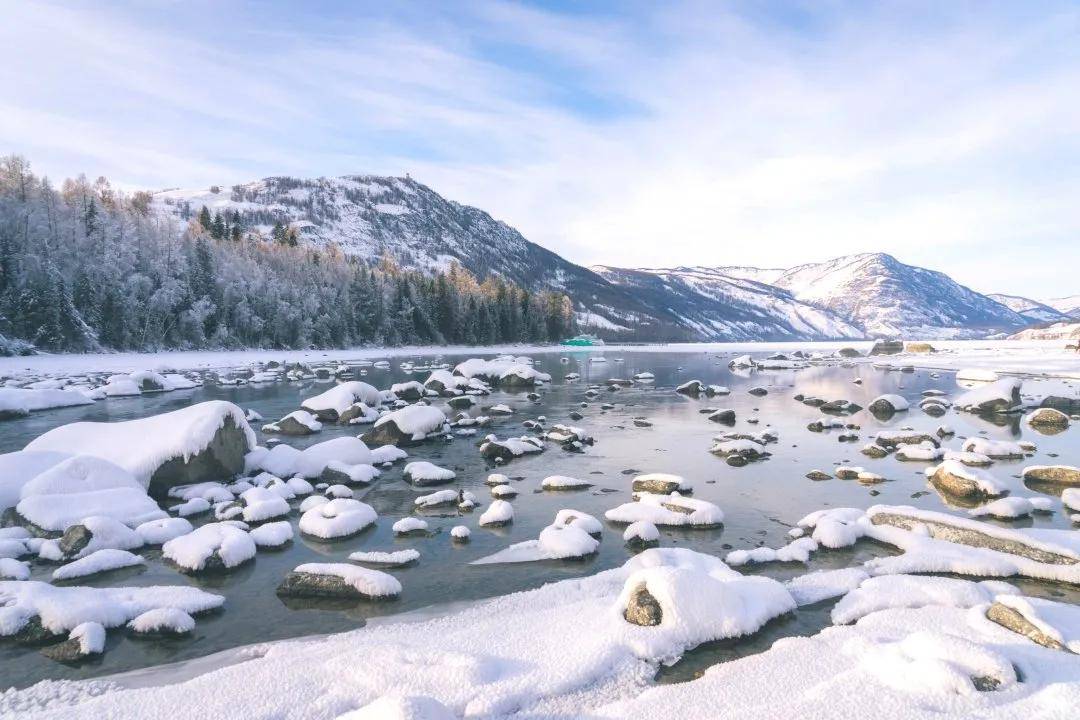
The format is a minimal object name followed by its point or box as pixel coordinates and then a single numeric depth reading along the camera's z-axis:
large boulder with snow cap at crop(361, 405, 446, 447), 23.02
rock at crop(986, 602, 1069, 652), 7.40
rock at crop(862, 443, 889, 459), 20.35
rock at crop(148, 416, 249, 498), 15.53
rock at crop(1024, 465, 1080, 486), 16.06
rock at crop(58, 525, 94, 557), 11.02
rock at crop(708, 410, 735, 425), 28.30
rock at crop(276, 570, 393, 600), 9.48
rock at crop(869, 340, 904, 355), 115.74
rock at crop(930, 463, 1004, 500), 15.18
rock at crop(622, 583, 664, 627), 7.99
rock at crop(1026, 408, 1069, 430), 27.02
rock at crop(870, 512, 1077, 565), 10.41
